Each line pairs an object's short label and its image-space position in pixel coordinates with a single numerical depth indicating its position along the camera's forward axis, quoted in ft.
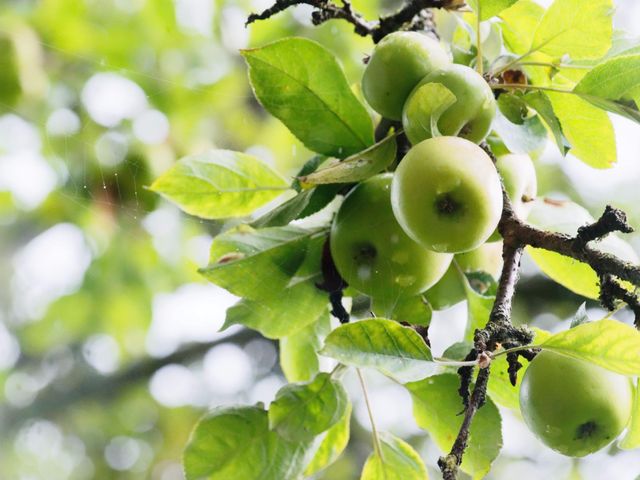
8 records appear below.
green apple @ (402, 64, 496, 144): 6.69
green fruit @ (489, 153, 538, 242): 6.96
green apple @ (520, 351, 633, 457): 6.61
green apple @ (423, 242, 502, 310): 6.99
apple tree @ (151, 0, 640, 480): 6.62
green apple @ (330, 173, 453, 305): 6.82
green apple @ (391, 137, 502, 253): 6.59
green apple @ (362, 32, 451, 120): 6.80
